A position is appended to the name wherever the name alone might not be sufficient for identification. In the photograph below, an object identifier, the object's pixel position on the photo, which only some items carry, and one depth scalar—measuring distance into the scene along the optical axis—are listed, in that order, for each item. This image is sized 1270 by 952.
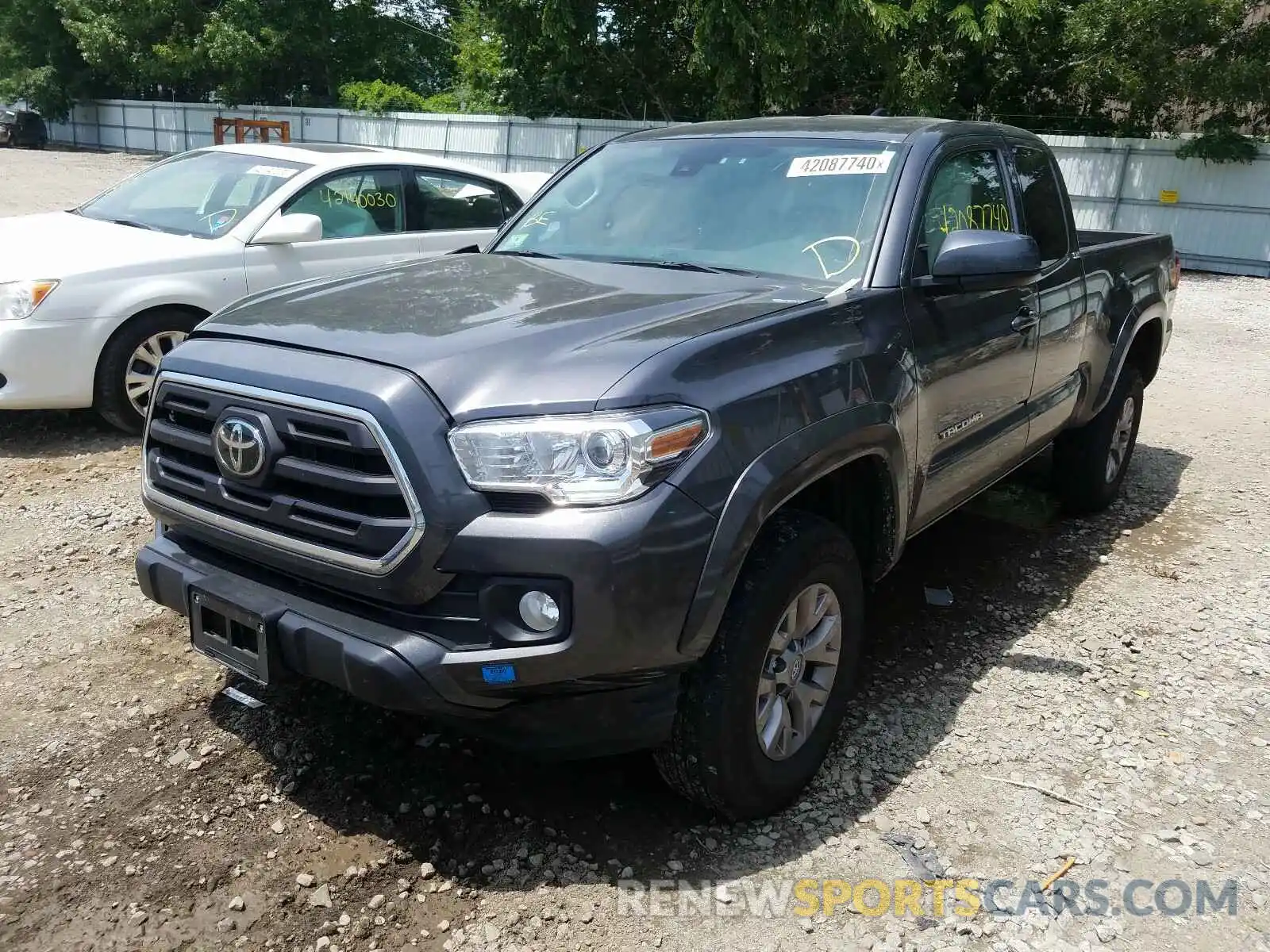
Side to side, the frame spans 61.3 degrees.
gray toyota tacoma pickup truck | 2.42
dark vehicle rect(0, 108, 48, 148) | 38.50
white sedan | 5.66
